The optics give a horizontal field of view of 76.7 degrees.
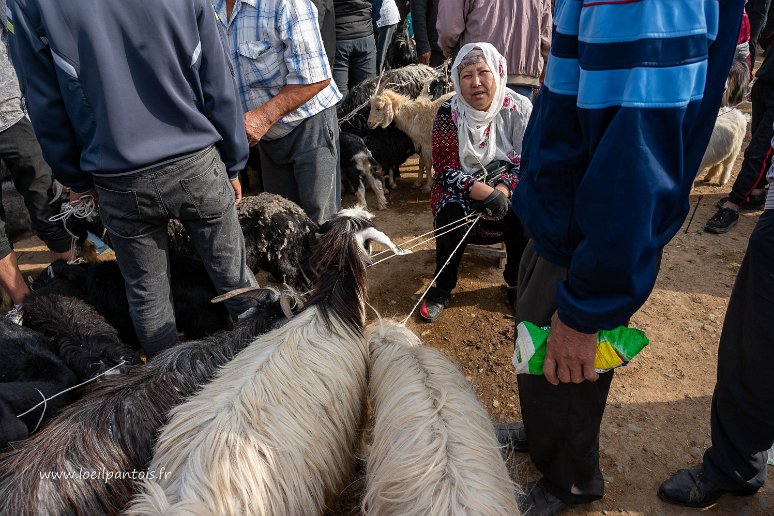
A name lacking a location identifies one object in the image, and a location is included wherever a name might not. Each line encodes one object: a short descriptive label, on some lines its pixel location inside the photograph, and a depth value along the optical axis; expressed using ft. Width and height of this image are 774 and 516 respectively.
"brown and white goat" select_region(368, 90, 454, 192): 17.93
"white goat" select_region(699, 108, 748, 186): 15.98
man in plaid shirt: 9.56
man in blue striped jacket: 3.49
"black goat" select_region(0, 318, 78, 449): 6.08
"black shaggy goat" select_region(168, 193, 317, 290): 11.14
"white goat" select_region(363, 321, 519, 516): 4.61
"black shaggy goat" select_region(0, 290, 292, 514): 5.28
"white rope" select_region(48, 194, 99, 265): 9.17
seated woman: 10.72
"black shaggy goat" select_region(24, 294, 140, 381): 7.82
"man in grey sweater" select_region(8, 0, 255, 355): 6.32
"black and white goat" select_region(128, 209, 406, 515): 5.01
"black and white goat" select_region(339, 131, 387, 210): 17.58
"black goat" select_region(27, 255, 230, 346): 9.63
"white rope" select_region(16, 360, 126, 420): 6.36
